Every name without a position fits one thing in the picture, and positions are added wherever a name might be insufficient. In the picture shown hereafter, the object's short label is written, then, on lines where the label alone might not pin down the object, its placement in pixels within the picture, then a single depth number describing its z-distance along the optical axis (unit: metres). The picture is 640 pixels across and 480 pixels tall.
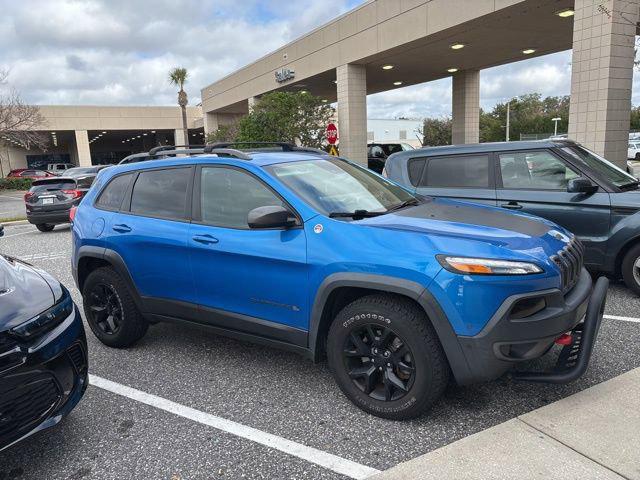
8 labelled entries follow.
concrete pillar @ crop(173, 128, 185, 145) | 49.88
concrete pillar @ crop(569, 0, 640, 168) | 9.81
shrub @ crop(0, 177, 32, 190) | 34.72
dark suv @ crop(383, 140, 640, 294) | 5.21
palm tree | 41.56
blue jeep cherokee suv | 2.77
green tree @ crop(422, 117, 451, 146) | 50.38
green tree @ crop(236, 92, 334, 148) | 20.98
